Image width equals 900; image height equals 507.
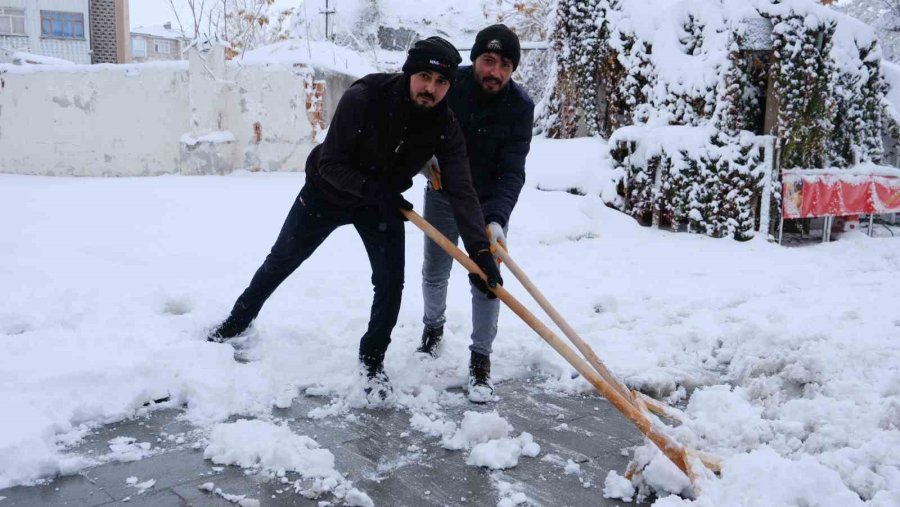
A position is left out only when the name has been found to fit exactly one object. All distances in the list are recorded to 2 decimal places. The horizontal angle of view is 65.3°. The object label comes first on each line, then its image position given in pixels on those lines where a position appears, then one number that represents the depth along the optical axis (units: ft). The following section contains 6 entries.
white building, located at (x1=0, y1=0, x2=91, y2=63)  88.84
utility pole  58.93
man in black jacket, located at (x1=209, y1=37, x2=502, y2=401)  10.84
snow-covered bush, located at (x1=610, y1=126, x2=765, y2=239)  30.19
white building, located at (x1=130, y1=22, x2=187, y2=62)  162.09
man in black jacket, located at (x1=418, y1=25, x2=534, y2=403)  12.06
